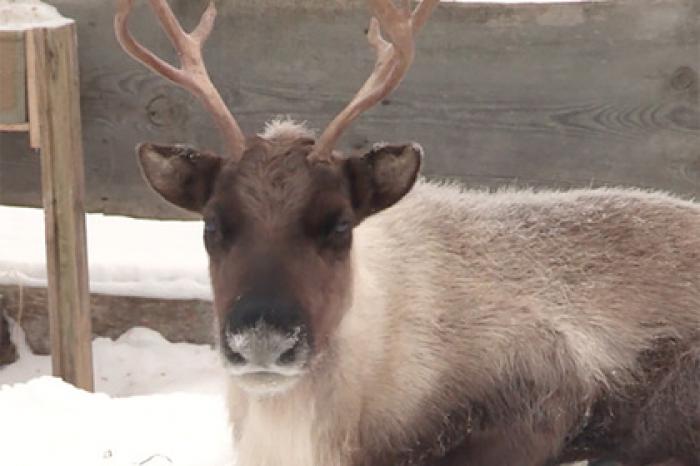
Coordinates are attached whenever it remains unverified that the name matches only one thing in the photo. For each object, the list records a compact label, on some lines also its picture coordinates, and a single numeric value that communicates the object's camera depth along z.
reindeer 8.20
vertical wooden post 12.77
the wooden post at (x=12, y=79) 12.64
